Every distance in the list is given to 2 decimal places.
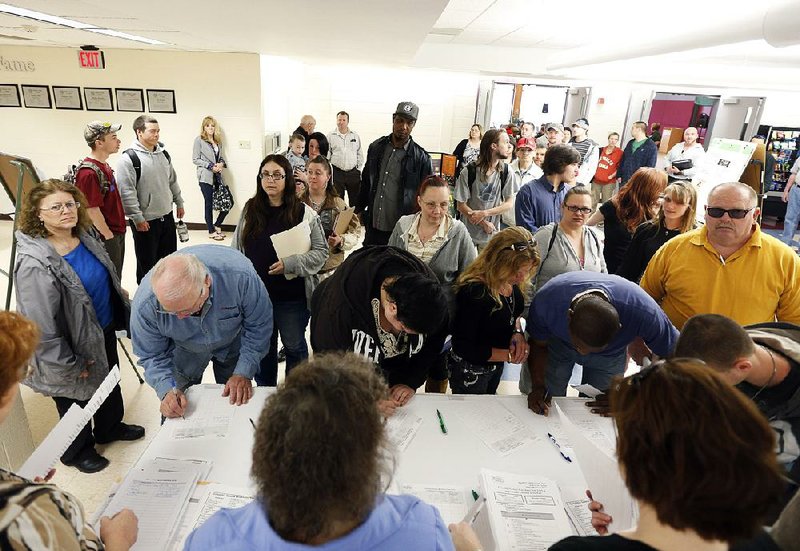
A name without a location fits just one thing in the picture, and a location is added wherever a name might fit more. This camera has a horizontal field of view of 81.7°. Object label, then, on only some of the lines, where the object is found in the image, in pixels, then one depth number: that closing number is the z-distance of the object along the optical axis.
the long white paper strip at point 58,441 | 1.21
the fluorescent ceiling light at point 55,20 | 2.53
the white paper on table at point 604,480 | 1.19
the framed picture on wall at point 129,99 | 5.97
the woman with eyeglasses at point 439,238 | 2.74
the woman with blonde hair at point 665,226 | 2.77
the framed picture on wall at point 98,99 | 5.98
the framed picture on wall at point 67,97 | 5.98
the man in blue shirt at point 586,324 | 1.68
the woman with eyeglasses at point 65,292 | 1.99
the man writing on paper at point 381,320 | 1.68
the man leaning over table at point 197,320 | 1.65
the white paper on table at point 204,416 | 1.66
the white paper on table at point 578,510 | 1.34
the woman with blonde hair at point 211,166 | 5.95
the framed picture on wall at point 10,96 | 5.99
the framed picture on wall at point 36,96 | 5.97
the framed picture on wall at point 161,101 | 6.00
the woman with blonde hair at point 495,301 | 2.04
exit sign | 5.64
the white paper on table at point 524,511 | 1.28
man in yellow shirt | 2.03
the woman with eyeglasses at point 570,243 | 2.61
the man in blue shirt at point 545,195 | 3.29
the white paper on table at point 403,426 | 1.66
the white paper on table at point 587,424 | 1.71
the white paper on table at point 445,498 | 1.38
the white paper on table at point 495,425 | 1.68
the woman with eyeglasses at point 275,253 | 2.58
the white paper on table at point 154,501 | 1.27
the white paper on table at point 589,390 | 1.97
